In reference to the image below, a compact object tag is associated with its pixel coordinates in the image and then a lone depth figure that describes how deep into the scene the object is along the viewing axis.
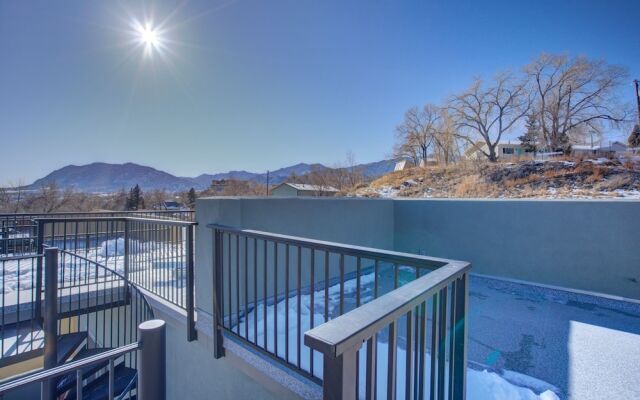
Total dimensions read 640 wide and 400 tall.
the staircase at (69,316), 2.99
